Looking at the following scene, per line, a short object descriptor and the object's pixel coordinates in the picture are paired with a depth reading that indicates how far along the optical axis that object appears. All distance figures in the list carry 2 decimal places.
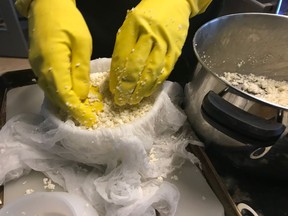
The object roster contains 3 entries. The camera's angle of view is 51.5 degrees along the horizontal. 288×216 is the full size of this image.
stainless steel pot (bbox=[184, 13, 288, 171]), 0.33
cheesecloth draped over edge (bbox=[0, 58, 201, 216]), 0.38
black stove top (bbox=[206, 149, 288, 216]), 0.40
